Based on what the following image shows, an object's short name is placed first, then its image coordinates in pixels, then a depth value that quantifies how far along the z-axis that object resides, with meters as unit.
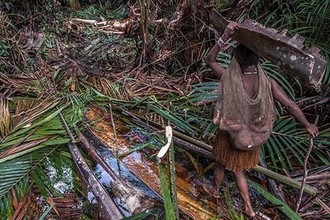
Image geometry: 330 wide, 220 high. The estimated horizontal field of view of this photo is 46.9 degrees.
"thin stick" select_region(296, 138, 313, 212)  1.74
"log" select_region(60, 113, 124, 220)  1.66
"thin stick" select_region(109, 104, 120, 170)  2.19
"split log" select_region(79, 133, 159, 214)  1.80
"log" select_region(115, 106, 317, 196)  1.92
